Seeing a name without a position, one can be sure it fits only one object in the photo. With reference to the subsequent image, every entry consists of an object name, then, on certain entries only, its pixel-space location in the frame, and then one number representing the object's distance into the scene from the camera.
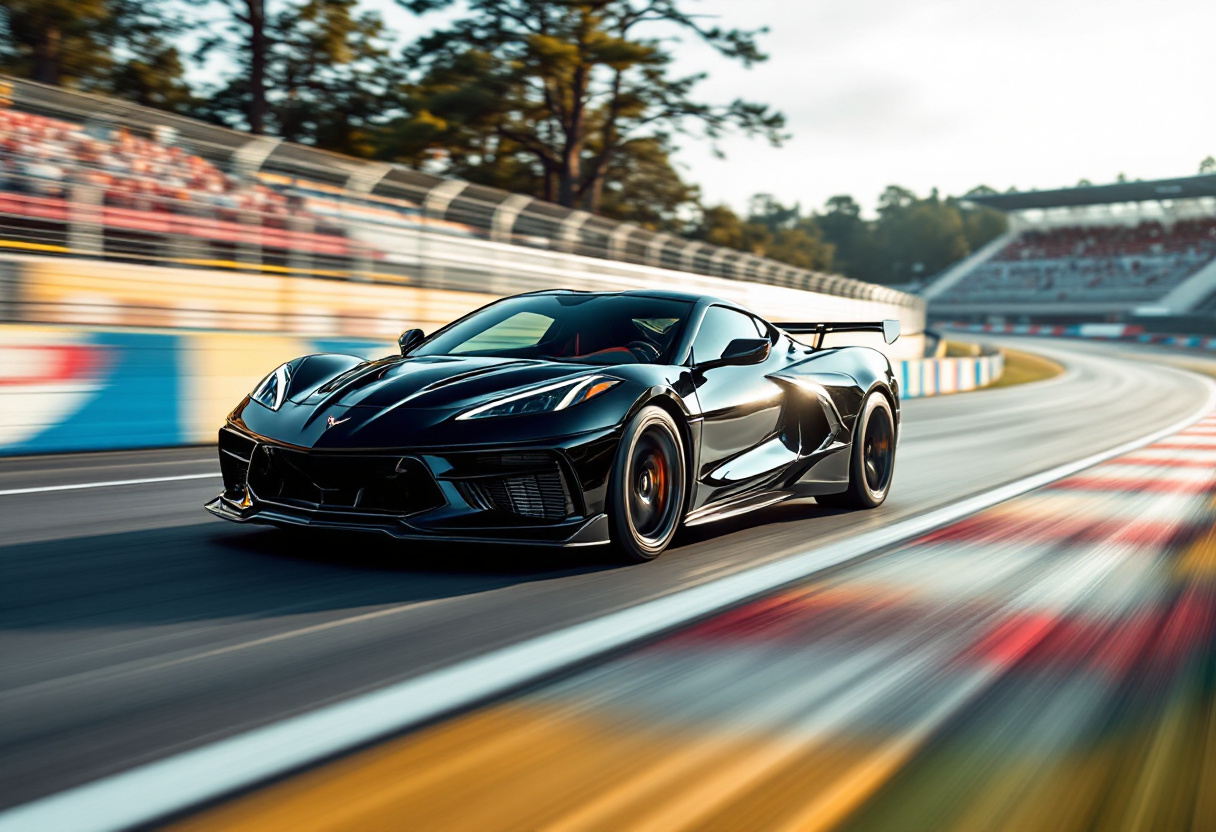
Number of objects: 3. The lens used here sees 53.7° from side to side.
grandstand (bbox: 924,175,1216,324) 76.69
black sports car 4.29
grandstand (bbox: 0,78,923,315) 10.06
